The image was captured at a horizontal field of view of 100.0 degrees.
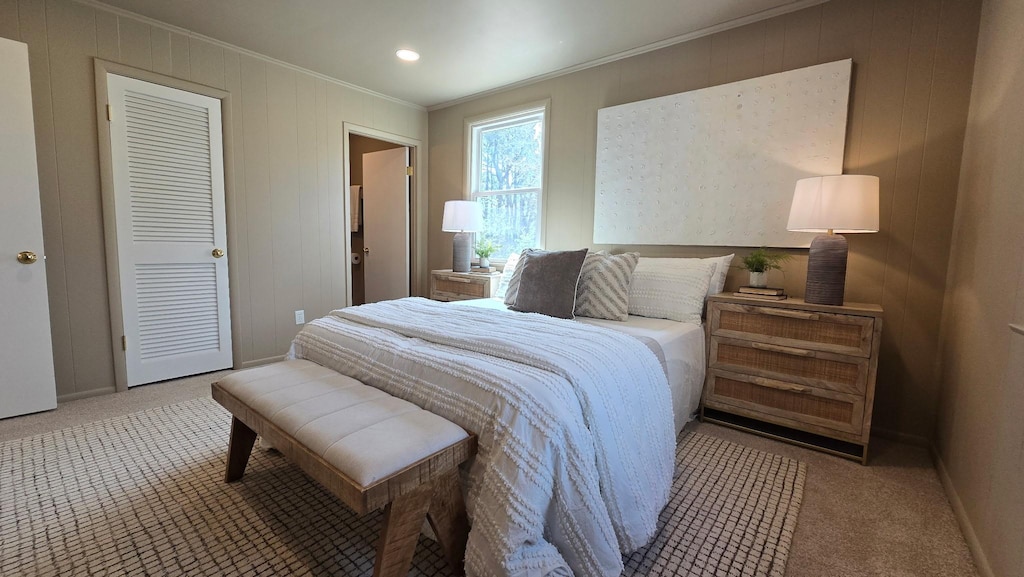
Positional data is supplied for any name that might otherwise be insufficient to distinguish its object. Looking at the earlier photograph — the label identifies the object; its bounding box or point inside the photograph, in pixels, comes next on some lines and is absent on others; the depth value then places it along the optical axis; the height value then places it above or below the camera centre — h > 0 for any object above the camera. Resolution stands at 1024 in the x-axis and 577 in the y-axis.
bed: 1.17 -0.53
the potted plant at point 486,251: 3.91 -0.05
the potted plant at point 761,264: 2.46 -0.07
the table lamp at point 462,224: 3.82 +0.18
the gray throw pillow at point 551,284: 2.45 -0.22
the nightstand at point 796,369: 2.04 -0.60
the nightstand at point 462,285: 3.57 -0.36
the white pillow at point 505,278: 3.23 -0.25
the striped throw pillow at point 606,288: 2.50 -0.23
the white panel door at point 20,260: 2.36 -0.15
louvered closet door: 2.86 +0.06
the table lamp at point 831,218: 2.02 +0.17
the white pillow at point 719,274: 2.60 -0.14
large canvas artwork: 2.44 +0.59
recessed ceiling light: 3.21 +1.42
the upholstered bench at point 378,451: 1.10 -0.58
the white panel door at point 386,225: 4.61 +0.20
